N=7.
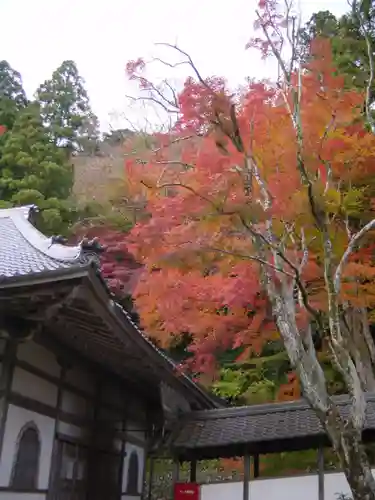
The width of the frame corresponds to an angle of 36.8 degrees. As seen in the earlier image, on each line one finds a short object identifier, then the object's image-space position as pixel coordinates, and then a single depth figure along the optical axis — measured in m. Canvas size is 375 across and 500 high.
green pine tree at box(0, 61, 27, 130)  26.76
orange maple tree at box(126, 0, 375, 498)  7.46
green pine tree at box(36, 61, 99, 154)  29.38
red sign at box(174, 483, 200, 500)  9.23
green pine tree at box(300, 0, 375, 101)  15.73
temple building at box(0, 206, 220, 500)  5.35
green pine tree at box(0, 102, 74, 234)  21.55
